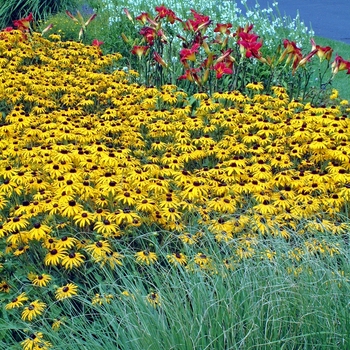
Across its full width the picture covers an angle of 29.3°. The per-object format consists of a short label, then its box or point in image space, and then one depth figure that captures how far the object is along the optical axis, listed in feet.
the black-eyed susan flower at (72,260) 11.65
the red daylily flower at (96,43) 24.06
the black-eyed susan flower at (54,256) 11.76
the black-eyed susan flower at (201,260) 11.25
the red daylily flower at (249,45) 19.85
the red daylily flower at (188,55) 20.12
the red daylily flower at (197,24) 21.60
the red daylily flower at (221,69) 19.80
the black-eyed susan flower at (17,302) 10.97
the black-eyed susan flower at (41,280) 11.50
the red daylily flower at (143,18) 22.59
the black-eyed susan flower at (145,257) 11.70
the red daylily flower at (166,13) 22.31
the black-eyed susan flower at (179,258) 11.52
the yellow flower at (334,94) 20.20
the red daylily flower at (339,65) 19.63
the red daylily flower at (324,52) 19.72
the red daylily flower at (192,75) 19.77
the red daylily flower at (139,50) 21.45
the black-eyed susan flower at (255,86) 19.07
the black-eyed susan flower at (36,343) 9.93
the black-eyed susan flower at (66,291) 11.02
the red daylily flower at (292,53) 19.67
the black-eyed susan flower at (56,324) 10.46
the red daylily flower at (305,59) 19.37
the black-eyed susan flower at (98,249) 11.61
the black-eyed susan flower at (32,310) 10.79
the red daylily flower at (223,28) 21.54
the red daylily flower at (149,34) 21.77
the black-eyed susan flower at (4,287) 12.13
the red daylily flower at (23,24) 24.47
